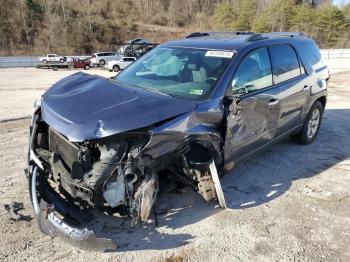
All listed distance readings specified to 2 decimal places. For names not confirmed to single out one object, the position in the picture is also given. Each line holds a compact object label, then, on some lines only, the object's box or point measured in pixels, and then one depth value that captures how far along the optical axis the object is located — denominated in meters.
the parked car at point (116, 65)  31.34
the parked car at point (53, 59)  34.30
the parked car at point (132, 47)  37.74
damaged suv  3.25
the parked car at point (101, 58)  37.91
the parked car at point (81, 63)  34.50
